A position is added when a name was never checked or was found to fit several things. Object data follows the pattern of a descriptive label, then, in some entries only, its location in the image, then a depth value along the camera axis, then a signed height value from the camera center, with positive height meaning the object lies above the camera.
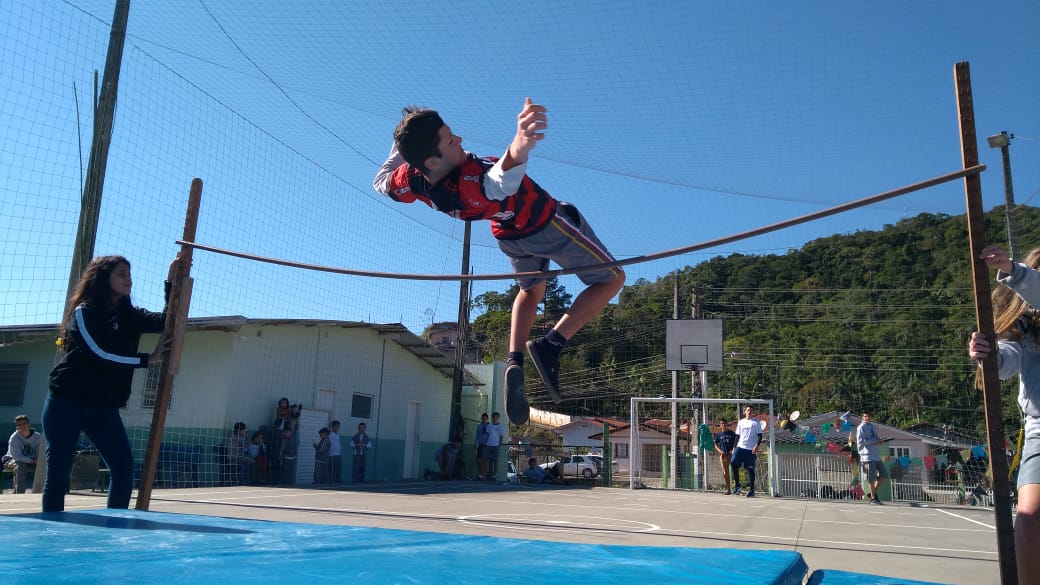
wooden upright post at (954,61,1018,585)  2.45 +0.46
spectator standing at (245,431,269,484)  11.20 -0.37
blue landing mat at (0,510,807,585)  2.04 -0.39
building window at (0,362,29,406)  12.97 +0.71
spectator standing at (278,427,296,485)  11.76 -0.39
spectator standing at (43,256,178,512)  3.43 +0.24
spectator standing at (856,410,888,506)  10.25 +0.14
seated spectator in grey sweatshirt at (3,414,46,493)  8.32 -0.30
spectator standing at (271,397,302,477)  11.96 +0.26
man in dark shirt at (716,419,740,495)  11.48 +0.13
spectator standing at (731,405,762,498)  10.54 +0.16
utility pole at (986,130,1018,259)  11.30 +3.95
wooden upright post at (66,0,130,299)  7.07 +2.66
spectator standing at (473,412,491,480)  13.15 -0.01
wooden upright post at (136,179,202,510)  4.28 +0.44
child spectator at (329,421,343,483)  12.33 -0.29
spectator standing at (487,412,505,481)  13.18 +0.12
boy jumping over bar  2.68 +0.93
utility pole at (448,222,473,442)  11.79 +1.73
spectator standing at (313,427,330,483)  12.31 -0.48
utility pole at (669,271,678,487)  14.29 +0.88
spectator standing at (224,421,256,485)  11.02 -0.37
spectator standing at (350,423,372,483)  13.17 -0.25
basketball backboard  14.45 +2.11
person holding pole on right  2.19 +0.38
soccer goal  12.27 -0.19
